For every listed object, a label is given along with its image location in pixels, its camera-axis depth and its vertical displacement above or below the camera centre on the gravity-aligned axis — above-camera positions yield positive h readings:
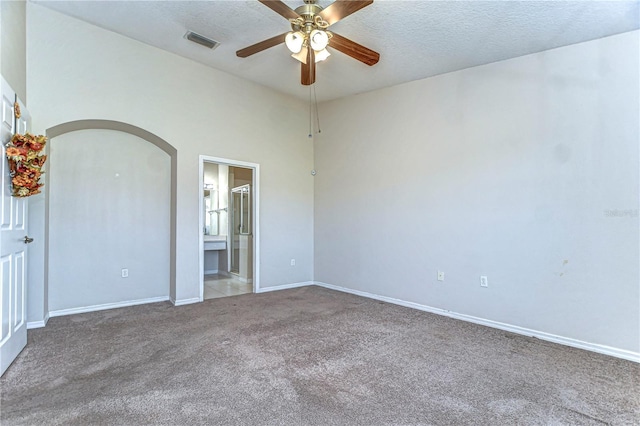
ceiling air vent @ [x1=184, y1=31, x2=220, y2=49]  3.60 +2.08
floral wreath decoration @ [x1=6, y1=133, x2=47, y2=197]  2.51 +0.48
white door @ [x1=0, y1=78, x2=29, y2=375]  2.36 -0.28
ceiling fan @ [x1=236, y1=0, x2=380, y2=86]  2.36 +1.54
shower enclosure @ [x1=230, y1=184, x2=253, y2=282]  5.72 -0.26
